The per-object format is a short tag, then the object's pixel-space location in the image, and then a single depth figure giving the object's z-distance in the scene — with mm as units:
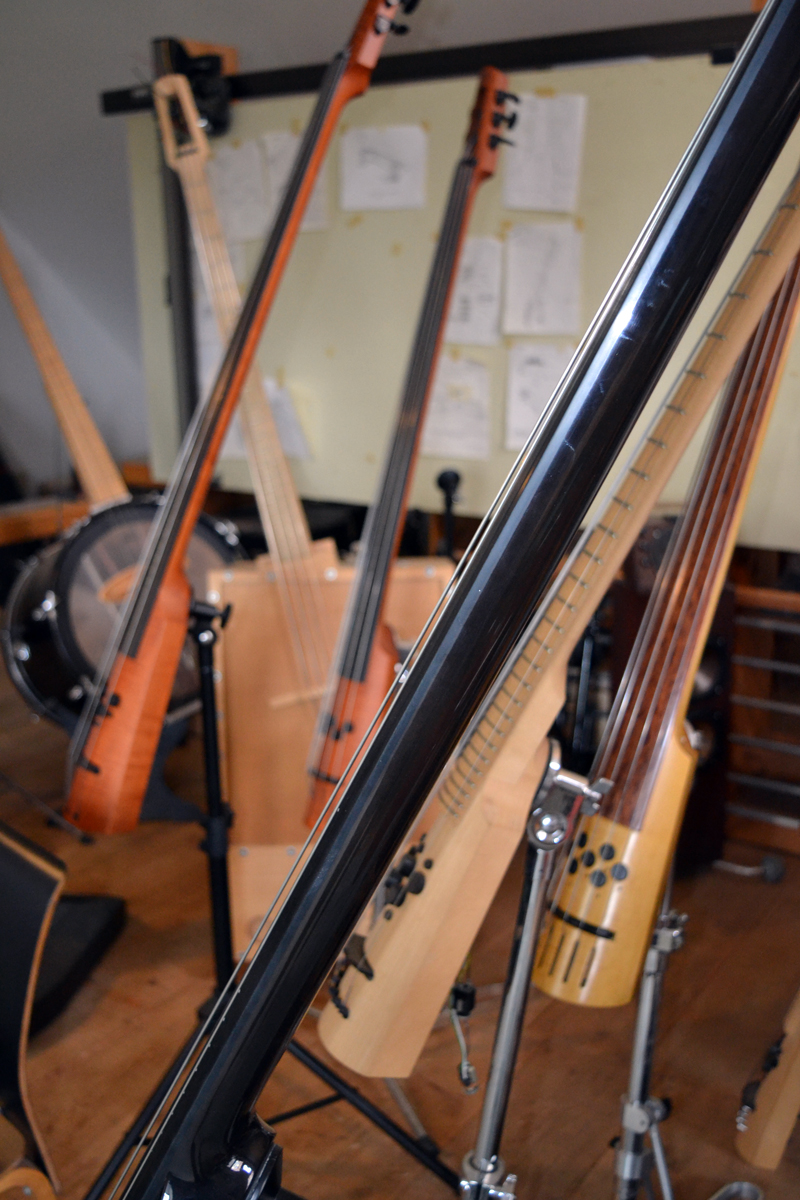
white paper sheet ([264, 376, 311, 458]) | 2723
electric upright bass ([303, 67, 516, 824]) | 1596
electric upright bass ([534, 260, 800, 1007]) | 938
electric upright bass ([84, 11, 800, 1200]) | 374
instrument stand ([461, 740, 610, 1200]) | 784
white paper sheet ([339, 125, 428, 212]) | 2359
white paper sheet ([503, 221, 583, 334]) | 2205
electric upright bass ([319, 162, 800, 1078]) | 676
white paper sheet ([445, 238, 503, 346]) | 2305
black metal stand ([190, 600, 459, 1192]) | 1348
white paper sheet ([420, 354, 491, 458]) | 2400
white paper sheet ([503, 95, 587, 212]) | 2133
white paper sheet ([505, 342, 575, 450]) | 2289
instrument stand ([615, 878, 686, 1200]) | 1104
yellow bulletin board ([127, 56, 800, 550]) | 2031
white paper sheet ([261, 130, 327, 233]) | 2525
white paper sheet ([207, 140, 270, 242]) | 2615
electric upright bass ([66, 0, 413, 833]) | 1470
